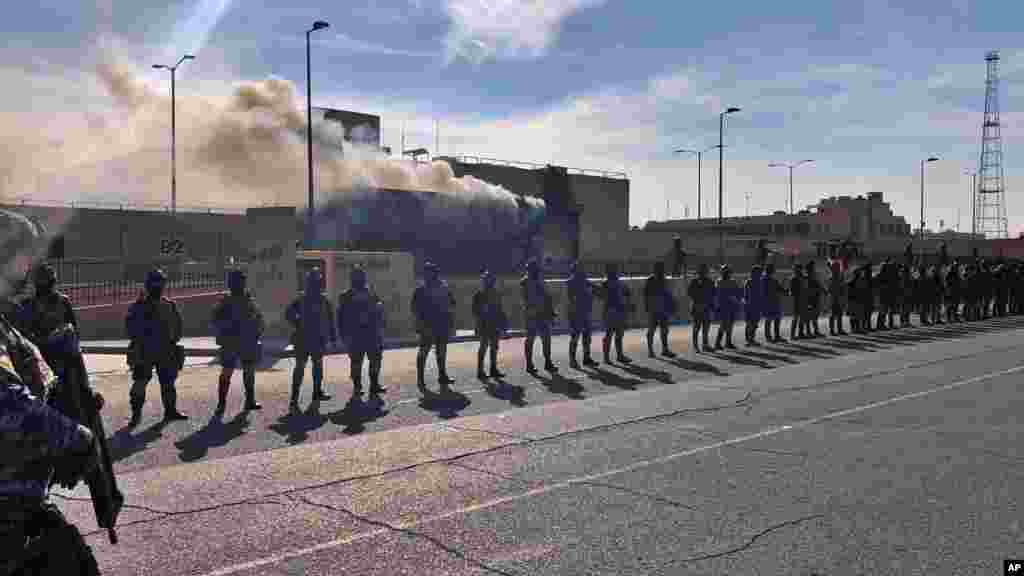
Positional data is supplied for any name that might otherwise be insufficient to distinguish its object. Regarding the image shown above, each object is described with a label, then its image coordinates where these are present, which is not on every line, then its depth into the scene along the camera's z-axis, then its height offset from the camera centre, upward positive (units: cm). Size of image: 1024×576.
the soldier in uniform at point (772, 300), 1798 -87
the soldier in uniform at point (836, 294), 2016 -83
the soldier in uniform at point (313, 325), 1003 -80
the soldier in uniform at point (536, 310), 1309 -80
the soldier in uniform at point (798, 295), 1880 -79
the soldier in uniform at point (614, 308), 1424 -83
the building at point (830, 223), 8762 +405
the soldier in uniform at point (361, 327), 1059 -87
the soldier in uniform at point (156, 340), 881 -86
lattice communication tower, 6878 +1109
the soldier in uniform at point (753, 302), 1755 -89
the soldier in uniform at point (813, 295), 1900 -81
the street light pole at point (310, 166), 2562 +284
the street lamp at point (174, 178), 3416 +327
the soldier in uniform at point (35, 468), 231 -59
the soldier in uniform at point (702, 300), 1627 -79
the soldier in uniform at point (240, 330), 944 -81
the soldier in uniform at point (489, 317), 1245 -87
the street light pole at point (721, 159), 3944 +471
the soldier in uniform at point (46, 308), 533 -36
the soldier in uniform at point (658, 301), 1538 -77
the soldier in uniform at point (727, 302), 1658 -87
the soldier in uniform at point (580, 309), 1378 -82
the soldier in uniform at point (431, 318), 1146 -81
